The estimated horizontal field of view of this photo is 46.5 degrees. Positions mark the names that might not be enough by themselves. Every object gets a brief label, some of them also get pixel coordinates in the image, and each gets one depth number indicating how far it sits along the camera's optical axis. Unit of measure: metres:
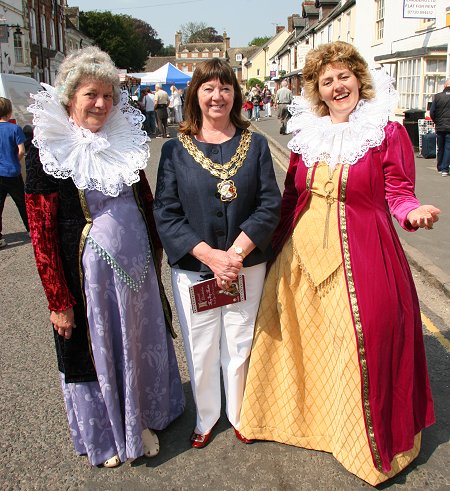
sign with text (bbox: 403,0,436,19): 12.91
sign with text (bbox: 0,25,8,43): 20.03
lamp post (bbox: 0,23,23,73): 20.23
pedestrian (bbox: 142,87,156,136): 18.39
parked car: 12.48
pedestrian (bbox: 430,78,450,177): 9.95
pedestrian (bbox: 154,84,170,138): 17.59
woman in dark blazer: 2.38
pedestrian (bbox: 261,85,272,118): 31.75
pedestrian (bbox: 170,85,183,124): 21.50
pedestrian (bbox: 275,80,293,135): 19.04
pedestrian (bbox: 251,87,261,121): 27.23
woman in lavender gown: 2.29
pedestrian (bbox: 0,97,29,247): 6.76
